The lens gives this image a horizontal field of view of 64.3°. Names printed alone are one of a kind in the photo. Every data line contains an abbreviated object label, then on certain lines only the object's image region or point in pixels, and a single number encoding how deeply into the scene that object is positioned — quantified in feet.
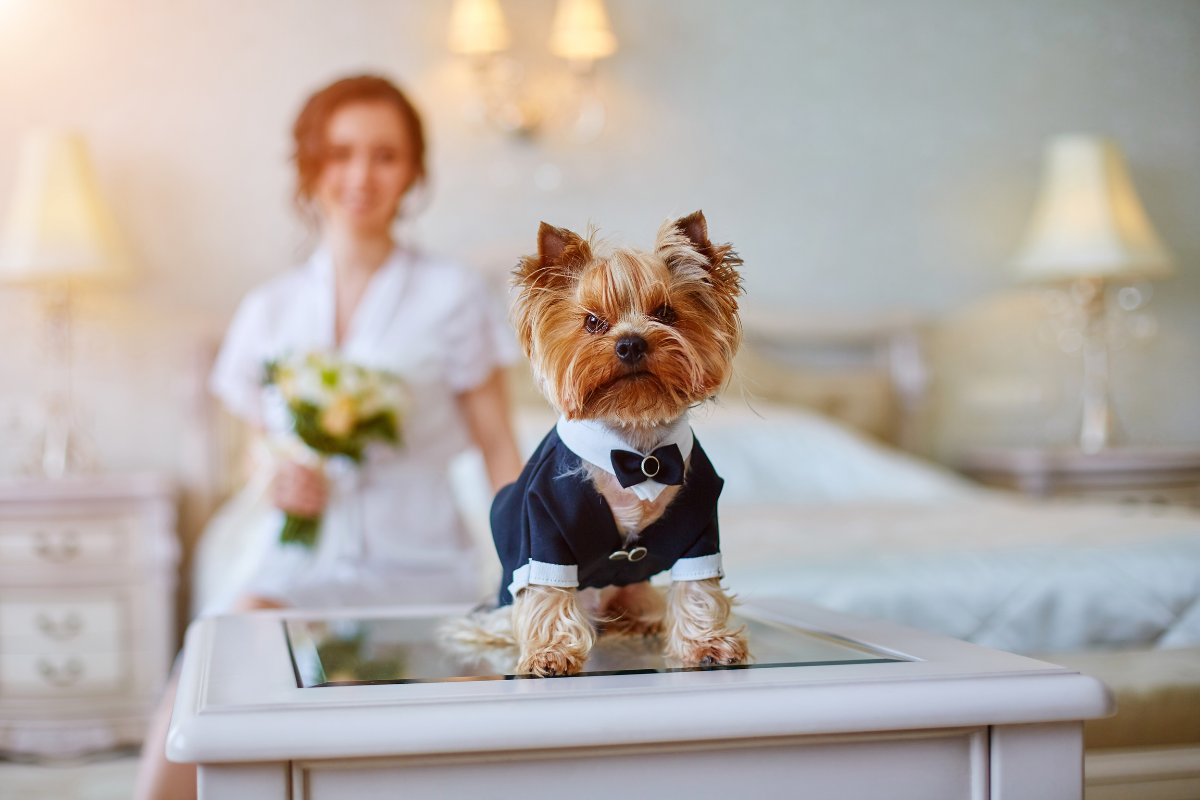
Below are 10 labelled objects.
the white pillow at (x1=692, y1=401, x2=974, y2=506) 9.38
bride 5.38
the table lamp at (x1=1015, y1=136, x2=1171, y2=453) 11.71
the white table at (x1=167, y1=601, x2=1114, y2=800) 2.00
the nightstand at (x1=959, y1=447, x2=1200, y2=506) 11.10
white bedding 5.58
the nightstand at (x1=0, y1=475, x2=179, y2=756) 8.55
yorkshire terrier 2.31
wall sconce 11.13
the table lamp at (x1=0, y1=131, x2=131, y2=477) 9.31
